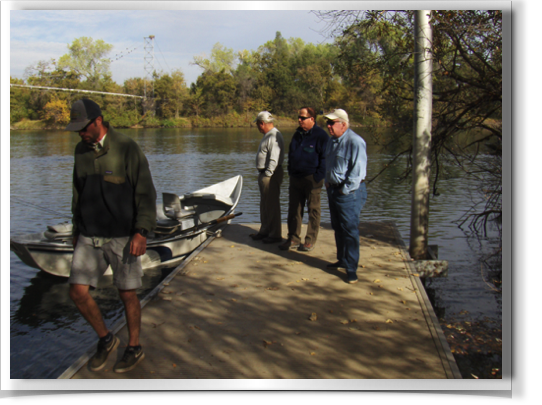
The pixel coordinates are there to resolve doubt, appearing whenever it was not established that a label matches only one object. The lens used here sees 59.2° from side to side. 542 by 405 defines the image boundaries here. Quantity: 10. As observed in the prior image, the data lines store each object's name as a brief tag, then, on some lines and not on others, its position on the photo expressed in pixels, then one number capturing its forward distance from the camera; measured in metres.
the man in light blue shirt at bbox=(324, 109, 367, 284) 5.27
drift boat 7.91
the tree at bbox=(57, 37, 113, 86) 77.56
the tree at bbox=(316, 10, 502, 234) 7.05
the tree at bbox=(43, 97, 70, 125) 66.50
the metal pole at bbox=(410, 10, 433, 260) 6.15
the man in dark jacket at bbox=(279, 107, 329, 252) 6.51
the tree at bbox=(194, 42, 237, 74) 86.56
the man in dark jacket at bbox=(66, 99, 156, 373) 3.59
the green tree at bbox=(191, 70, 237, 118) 79.44
